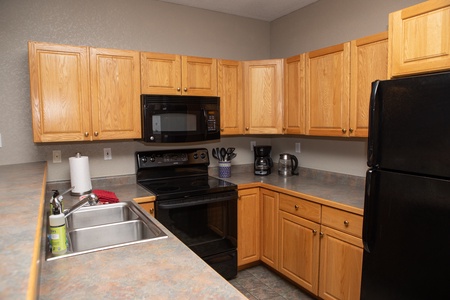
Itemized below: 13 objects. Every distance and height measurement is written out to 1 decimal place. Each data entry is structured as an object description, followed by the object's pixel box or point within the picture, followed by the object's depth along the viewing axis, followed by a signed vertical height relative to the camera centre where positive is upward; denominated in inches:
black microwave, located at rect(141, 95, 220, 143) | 101.7 +3.9
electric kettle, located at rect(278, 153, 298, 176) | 126.6 -15.5
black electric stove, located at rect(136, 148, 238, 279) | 97.5 -23.8
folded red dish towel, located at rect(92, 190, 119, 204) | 85.0 -18.6
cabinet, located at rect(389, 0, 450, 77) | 63.5 +19.2
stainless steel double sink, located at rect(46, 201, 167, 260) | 65.2 -22.1
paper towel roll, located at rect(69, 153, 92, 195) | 93.4 -13.0
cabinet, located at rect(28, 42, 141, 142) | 88.0 +11.2
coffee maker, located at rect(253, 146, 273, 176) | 128.3 -13.2
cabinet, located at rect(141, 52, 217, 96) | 101.8 +18.9
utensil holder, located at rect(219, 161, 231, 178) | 124.0 -15.9
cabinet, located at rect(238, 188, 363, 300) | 83.4 -35.1
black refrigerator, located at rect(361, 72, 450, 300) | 56.1 -12.6
